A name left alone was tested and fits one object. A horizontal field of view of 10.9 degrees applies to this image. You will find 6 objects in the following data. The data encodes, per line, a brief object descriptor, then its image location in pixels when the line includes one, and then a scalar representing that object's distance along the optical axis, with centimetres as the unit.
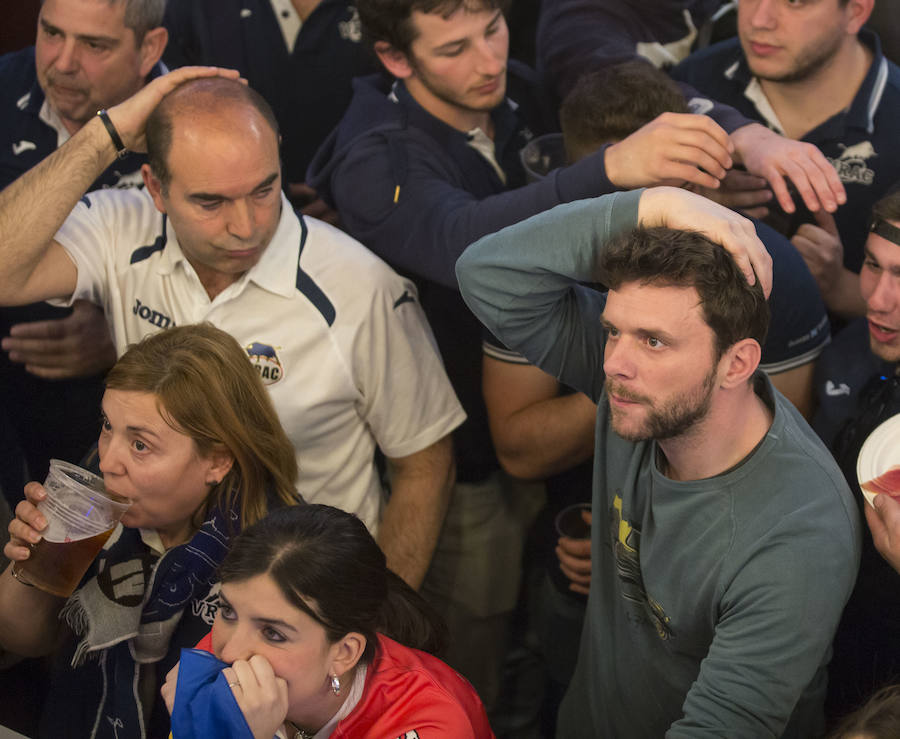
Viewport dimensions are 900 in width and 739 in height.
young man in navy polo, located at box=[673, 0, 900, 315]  594
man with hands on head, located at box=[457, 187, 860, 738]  526
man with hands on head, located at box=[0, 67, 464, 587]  564
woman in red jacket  529
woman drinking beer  550
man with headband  559
